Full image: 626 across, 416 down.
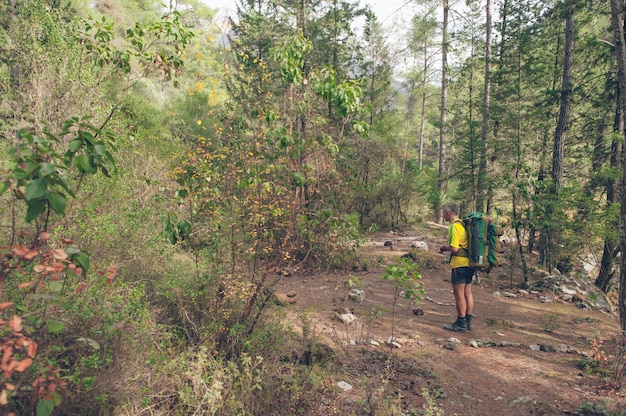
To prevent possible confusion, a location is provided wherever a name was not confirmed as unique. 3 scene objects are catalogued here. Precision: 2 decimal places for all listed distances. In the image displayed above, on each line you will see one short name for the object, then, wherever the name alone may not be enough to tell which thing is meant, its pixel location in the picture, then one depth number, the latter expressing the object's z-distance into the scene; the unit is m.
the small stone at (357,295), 7.03
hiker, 5.53
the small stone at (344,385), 3.87
